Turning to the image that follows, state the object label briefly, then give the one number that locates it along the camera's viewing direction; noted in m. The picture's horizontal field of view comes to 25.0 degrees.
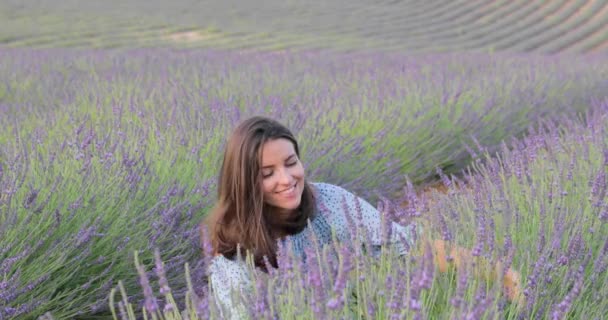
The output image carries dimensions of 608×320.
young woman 3.56
